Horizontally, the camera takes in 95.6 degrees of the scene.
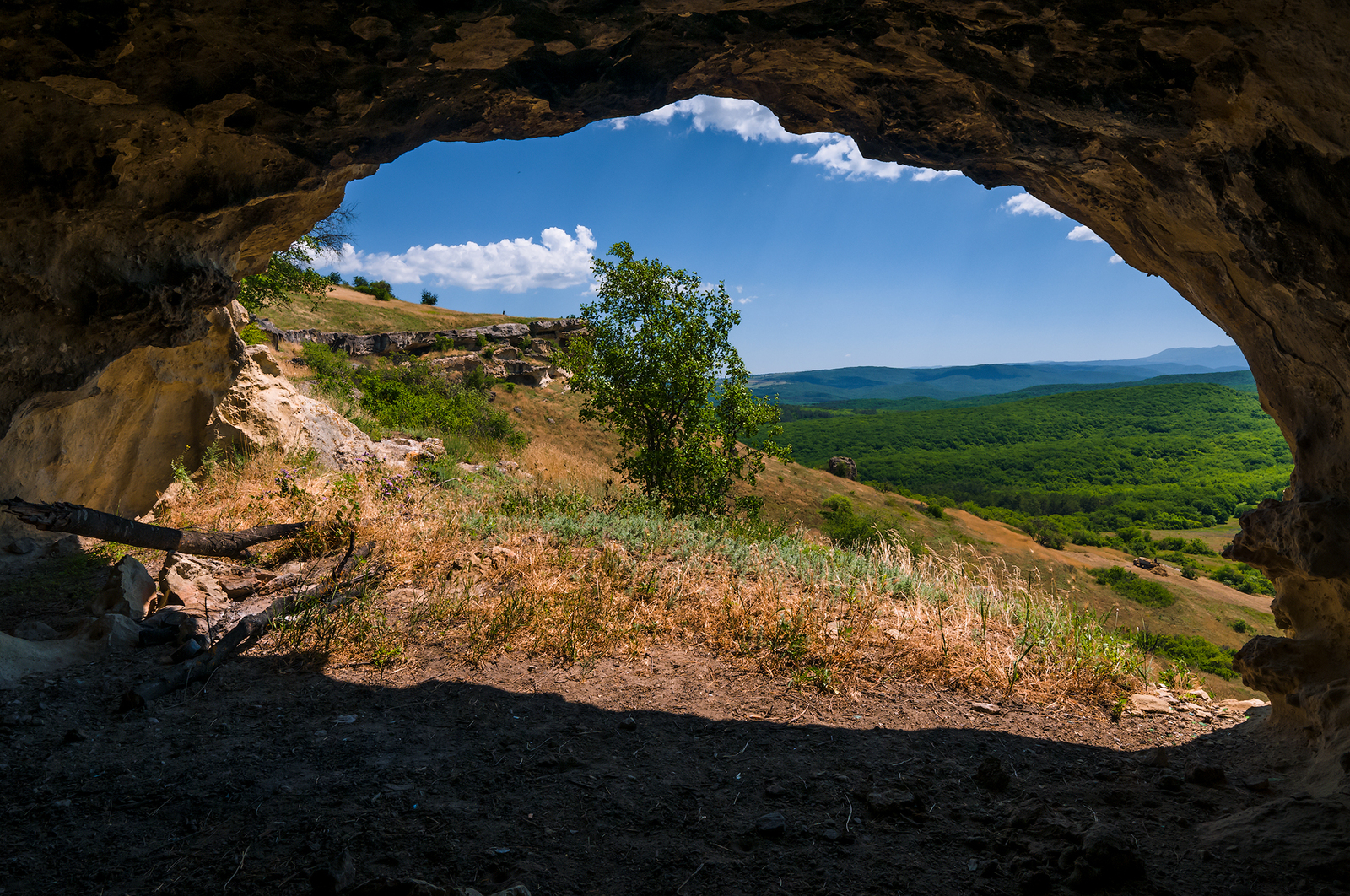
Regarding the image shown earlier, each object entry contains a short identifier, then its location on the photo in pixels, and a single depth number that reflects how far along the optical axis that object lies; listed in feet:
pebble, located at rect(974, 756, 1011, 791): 9.98
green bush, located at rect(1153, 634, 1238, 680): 63.93
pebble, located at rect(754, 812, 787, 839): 8.72
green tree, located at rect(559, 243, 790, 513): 43.75
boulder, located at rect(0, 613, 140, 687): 12.14
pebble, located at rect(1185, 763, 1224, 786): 9.78
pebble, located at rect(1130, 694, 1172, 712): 13.56
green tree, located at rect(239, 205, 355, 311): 54.08
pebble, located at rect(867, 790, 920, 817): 9.16
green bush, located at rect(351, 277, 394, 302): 166.20
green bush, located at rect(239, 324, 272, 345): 39.78
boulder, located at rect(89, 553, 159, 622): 15.25
